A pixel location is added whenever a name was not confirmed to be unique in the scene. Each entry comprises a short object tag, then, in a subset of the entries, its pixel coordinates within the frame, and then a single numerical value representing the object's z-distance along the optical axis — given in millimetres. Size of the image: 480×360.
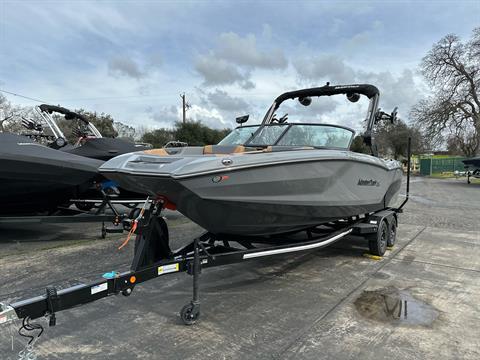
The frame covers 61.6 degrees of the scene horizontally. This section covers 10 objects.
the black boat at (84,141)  7762
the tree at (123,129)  41925
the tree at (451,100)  29250
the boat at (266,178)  3123
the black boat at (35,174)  5621
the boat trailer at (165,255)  2455
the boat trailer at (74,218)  5750
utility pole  38788
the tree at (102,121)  40031
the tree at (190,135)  36281
